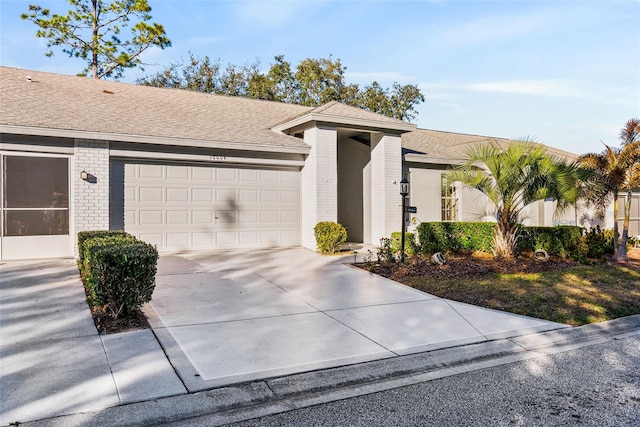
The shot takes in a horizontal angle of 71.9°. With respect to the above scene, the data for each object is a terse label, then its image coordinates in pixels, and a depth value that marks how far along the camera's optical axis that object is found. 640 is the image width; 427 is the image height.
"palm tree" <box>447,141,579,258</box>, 10.23
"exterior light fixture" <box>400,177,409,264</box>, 9.87
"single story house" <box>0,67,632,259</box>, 9.81
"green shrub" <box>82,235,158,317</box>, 5.11
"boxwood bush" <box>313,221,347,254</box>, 11.74
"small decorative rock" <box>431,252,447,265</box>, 9.61
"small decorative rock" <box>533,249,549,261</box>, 10.91
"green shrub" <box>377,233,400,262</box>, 9.89
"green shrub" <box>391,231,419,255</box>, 11.40
